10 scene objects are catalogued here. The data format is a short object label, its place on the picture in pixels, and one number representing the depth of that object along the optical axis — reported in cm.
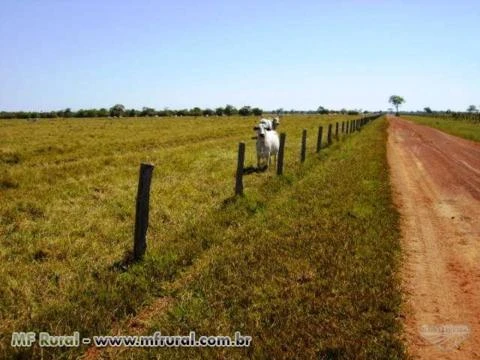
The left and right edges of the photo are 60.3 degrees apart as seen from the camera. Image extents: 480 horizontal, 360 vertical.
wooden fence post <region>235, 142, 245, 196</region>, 1100
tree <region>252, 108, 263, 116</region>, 13792
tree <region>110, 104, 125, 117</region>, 13012
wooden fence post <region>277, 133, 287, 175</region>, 1458
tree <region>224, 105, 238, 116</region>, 14155
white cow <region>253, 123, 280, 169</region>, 1666
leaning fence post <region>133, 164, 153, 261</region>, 677
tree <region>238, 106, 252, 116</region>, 13575
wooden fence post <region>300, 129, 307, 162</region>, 1745
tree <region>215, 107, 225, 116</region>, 14062
